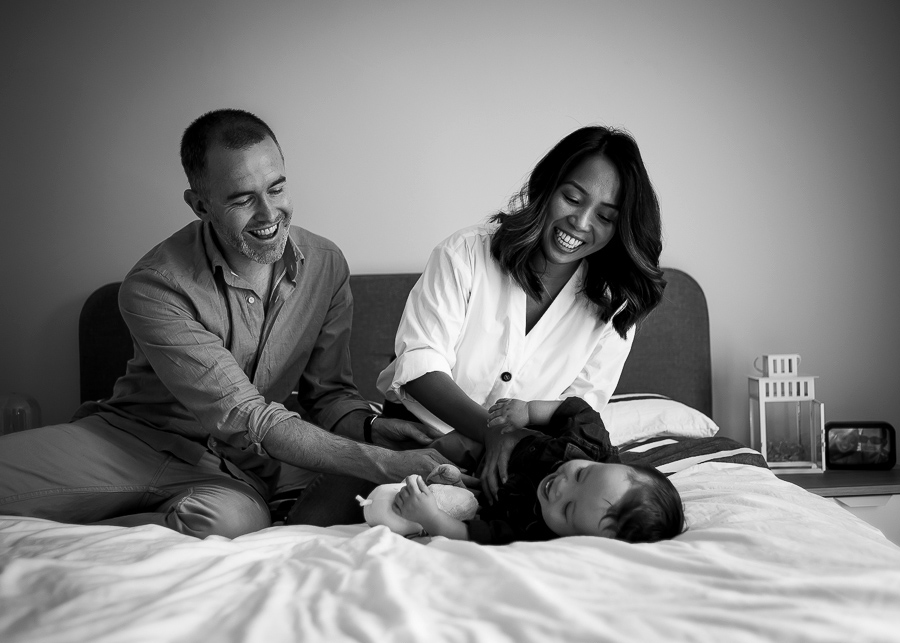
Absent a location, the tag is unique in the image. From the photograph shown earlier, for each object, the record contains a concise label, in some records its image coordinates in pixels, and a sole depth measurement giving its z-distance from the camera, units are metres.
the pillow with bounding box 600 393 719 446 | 2.45
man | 1.77
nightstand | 2.62
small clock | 2.83
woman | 1.91
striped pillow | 2.00
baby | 1.39
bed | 0.95
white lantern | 2.82
